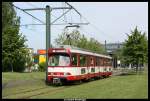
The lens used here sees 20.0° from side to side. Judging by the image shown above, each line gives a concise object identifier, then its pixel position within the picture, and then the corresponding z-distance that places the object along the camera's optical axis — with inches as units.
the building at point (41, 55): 3484.5
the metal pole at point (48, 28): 1348.4
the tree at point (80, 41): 2874.0
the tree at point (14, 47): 2357.3
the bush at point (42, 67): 2972.9
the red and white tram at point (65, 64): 1198.9
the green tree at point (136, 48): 2076.8
